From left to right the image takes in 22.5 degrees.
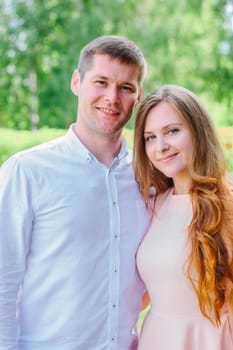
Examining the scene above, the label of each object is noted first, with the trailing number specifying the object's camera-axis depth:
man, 2.51
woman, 2.65
